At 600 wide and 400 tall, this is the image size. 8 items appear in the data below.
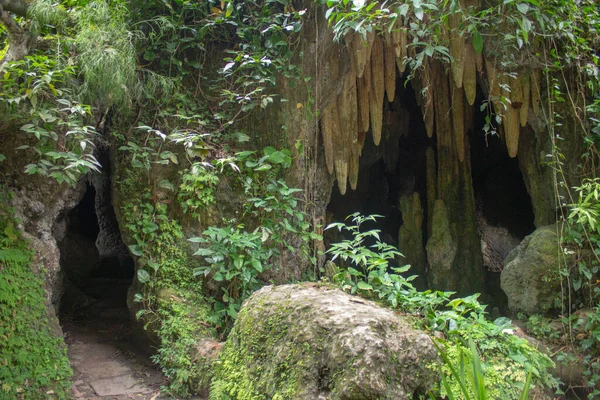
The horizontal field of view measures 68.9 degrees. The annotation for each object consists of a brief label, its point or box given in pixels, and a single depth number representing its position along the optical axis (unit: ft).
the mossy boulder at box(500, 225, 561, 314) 17.58
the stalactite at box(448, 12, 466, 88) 18.08
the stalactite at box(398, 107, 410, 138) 29.41
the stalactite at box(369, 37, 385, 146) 19.70
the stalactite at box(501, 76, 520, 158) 19.44
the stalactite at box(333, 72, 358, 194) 19.77
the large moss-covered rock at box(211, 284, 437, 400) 7.85
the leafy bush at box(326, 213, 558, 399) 9.48
